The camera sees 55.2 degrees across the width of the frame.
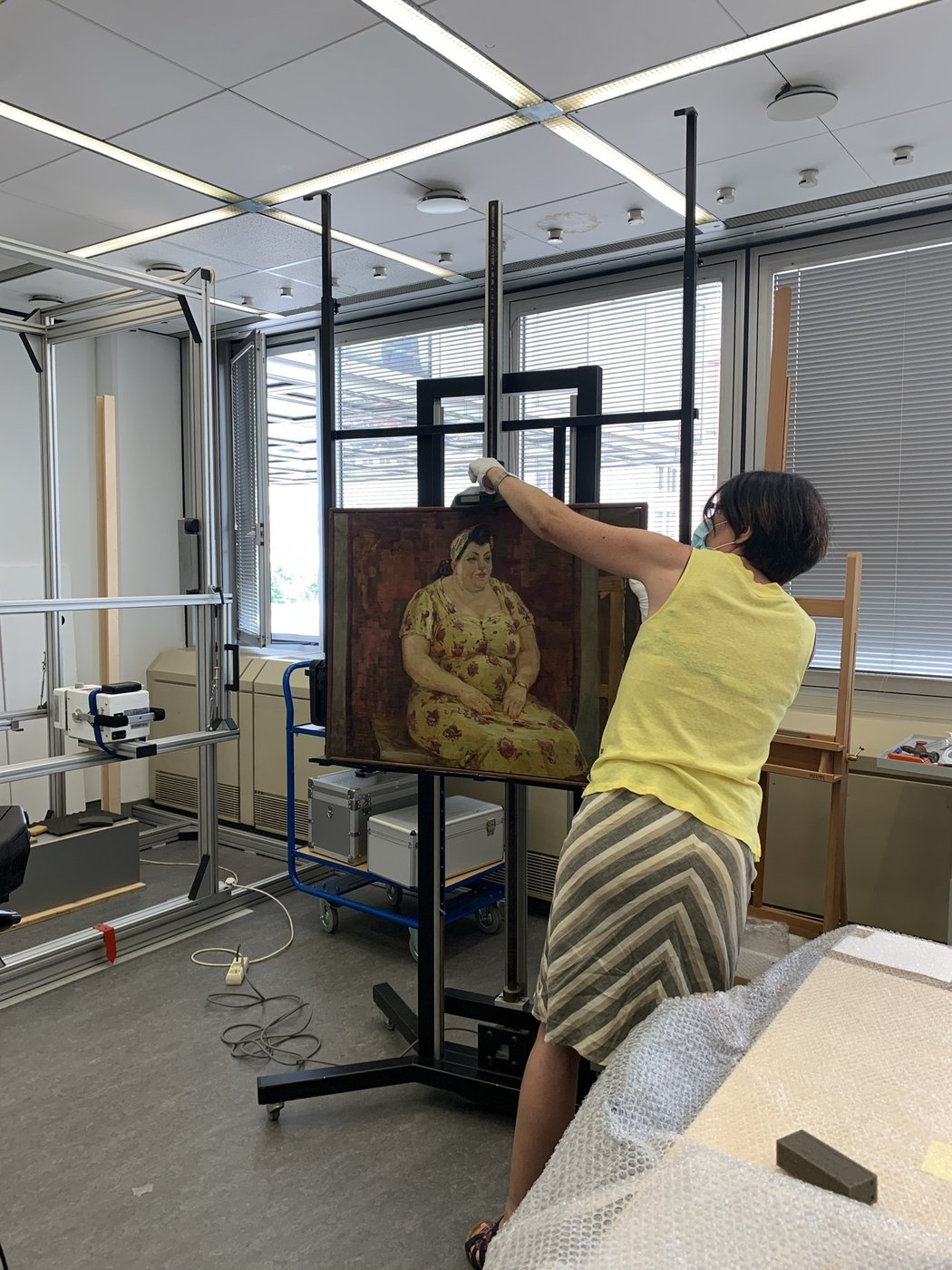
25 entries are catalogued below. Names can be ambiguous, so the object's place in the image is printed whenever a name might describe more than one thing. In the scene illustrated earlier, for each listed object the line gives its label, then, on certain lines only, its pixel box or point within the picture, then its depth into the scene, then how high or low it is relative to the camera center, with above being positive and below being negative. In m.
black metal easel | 2.12 -0.83
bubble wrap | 0.73 -0.58
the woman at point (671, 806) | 1.50 -0.43
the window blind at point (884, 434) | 3.17 +0.43
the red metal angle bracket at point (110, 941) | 3.14 -1.36
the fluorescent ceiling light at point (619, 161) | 2.60 +1.19
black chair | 1.80 -0.61
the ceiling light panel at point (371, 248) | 3.31 +1.19
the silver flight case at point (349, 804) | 3.50 -1.00
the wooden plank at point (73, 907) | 3.52 -1.43
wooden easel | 2.72 -0.50
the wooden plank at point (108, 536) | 4.14 +0.05
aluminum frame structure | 3.07 -0.19
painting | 2.00 -0.21
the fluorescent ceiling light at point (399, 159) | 2.59 +1.19
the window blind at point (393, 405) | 4.35 +0.72
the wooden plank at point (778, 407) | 2.75 +0.44
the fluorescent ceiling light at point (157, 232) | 3.28 +1.20
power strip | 3.01 -1.41
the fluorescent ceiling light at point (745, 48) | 2.01 +1.19
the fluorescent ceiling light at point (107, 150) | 2.54 +1.19
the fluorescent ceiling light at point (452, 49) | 2.04 +1.20
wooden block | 0.79 -0.55
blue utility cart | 3.32 -1.30
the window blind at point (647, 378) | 3.65 +0.71
